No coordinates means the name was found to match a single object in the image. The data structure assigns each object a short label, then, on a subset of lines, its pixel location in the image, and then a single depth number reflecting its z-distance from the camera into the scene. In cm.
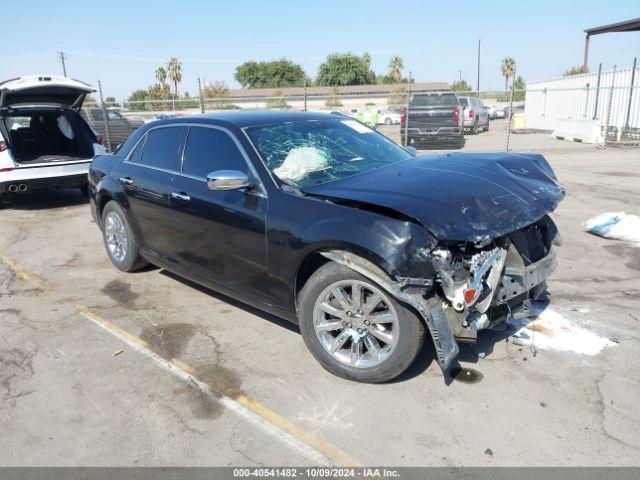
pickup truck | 1565
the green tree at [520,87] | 5512
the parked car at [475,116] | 2330
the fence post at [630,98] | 1907
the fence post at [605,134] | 1692
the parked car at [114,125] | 1605
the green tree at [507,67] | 8811
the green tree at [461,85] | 6659
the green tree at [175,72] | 7238
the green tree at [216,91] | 4774
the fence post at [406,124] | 1448
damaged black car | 304
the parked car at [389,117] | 3881
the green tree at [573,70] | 6159
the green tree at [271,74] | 9638
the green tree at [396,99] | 4652
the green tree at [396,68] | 9716
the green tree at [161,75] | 7400
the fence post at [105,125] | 1480
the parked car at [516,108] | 4441
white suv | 848
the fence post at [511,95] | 1357
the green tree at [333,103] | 3922
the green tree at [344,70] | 9256
